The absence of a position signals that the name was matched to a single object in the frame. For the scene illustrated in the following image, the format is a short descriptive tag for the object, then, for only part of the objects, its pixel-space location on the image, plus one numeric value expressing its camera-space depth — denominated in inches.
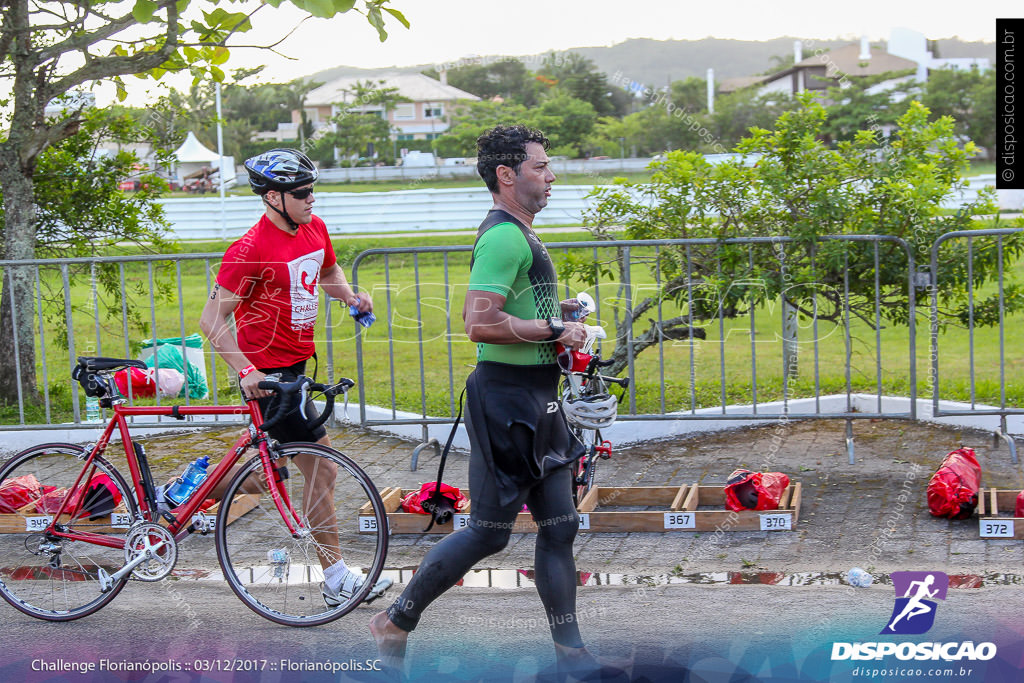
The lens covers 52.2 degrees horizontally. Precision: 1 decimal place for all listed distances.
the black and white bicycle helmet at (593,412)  176.7
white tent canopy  2049.7
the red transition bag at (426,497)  234.1
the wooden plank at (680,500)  233.3
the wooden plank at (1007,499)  226.1
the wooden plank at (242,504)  183.6
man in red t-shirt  176.6
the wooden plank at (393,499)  241.4
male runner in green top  153.1
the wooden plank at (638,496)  245.6
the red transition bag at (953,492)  220.8
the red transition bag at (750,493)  228.2
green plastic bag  387.9
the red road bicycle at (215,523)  179.6
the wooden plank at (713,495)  243.0
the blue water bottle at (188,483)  191.3
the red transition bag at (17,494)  223.6
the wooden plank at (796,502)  228.1
